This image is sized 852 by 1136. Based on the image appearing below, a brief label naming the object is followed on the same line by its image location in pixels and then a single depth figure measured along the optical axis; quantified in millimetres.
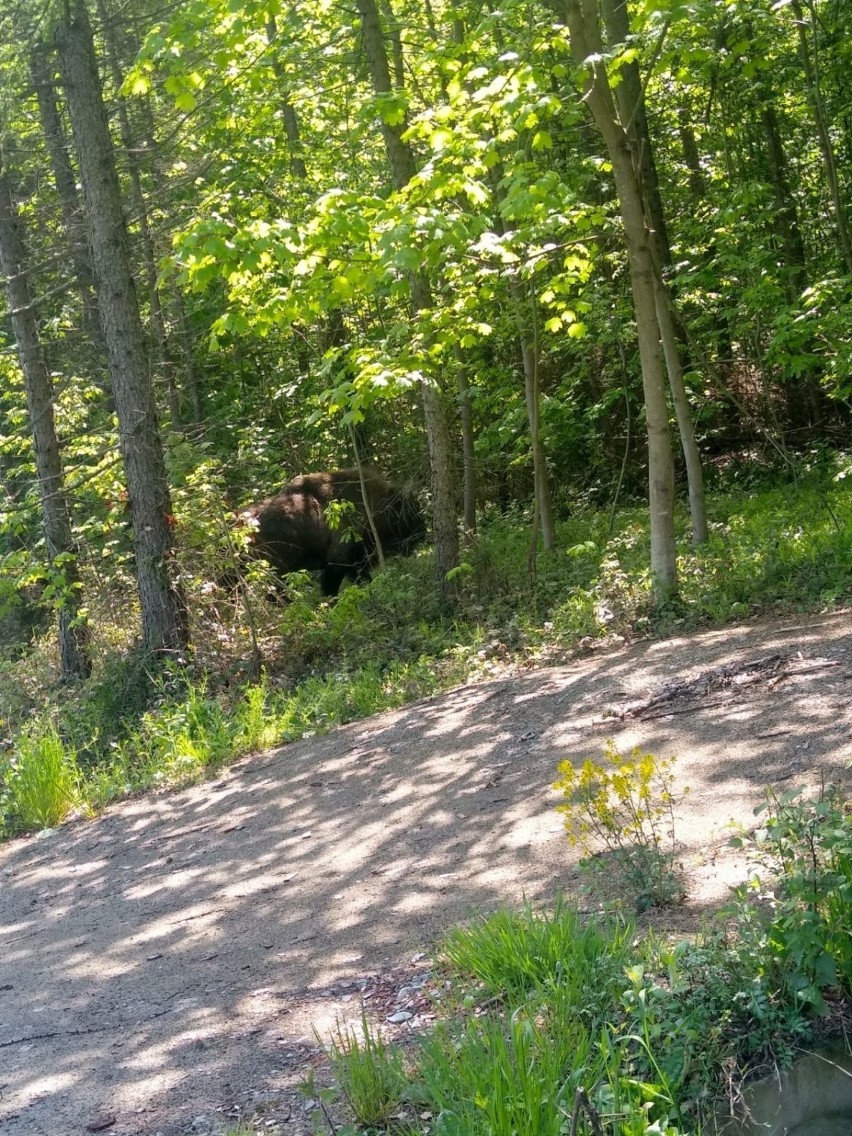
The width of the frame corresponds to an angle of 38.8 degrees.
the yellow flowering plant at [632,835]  4969
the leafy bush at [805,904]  3883
